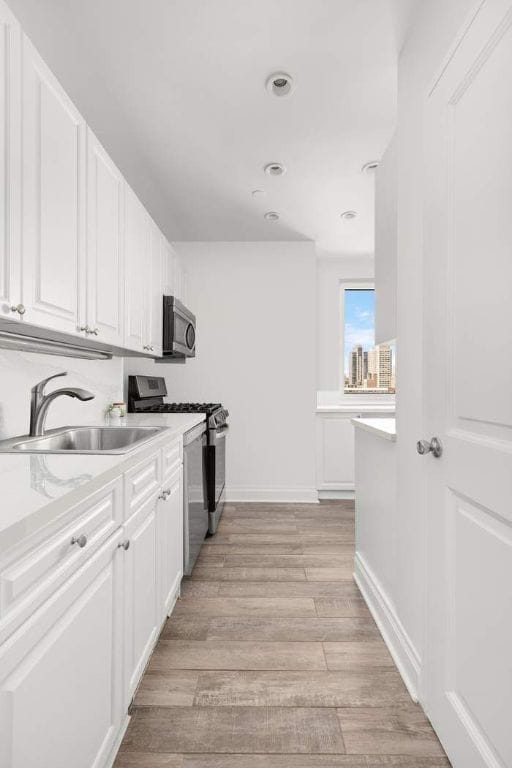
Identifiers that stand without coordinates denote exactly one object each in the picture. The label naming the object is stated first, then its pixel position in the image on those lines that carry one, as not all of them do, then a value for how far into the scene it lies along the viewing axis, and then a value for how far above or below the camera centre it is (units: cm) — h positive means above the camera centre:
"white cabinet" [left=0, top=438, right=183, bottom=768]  73 -53
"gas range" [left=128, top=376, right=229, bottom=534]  302 -21
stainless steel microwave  309 +45
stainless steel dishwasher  233 -60
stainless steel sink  180 -21
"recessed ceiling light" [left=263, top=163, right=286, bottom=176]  289 +150
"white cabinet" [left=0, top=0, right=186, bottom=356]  121 +63
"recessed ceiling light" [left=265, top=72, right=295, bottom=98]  204 +148
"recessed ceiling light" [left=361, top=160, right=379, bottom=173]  285 +150
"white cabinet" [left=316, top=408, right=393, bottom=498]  430 -61
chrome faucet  172 -4
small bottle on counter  275 -13
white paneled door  101 +0
